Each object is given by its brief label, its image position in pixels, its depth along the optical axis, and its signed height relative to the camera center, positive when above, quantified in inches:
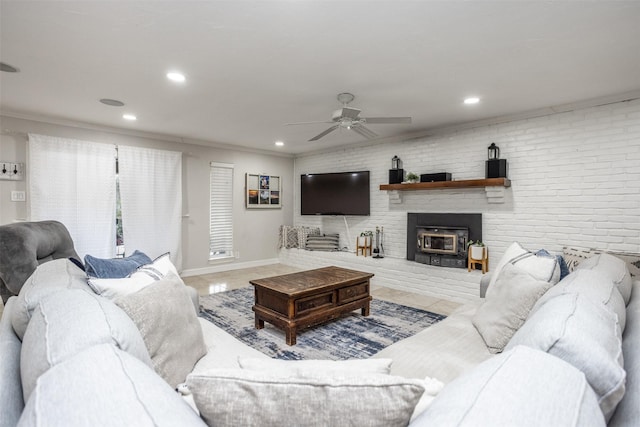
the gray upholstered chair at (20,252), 94.0 -13.1
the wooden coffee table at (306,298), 109.6 -32.8
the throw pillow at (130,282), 56.4 -13.6
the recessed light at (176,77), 108.5 +46.8
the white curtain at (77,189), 156.9 +11.4
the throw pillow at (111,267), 64.4 -12.4
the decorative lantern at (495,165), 159.6 +23.1
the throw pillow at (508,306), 66.3 -21.0
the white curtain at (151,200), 185.3 +6.4
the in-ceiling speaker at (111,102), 135.0 +46.7
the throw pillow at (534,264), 71.9 -13.3
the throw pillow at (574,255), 122.4 -17.9
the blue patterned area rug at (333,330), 105.6 -46.3
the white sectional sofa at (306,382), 22.0 -13.9
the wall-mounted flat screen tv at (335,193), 225.1 +12.8
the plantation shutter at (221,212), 228.8 -1.2
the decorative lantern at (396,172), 202.8 +24.5
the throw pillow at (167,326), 49.9 -19.7
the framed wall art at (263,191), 248.6 +15.8
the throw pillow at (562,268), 78.2 -14.3
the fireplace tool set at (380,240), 215.6 -20.2
